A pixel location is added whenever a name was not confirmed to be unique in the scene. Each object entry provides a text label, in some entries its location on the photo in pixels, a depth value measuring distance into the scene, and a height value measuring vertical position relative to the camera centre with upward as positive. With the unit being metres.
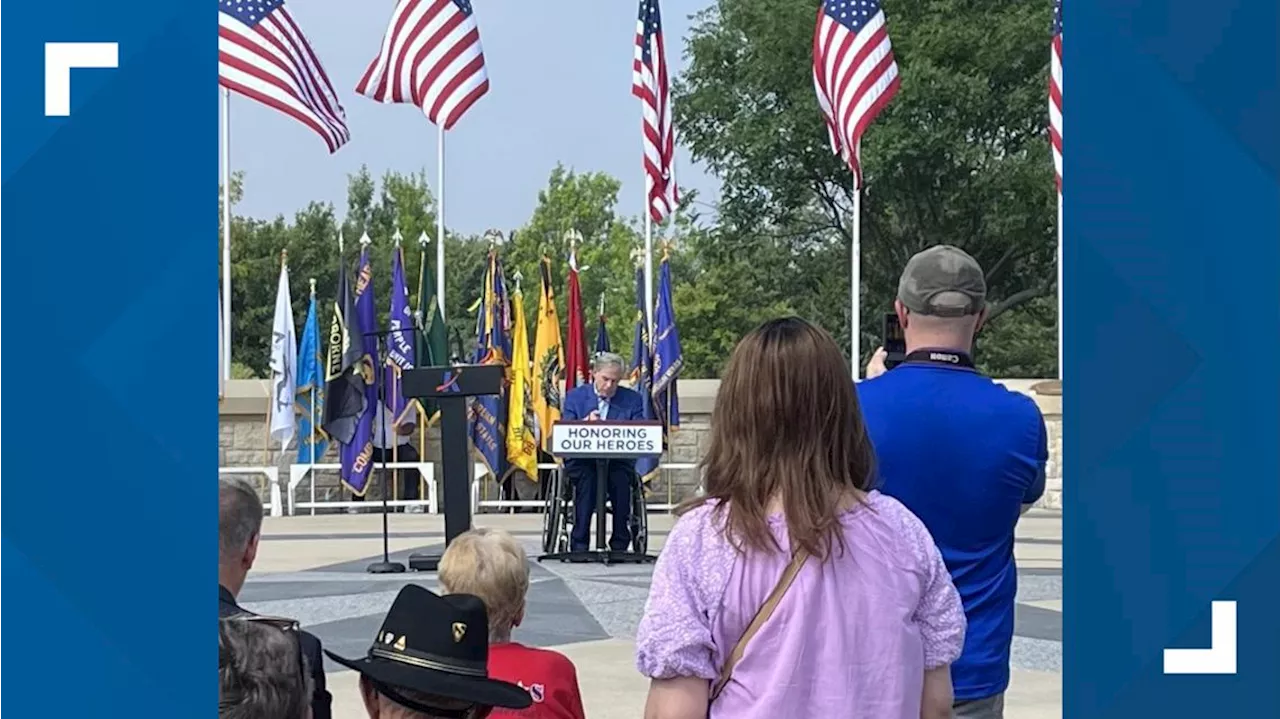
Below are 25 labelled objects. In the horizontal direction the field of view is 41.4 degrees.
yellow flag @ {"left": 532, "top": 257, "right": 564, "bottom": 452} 21.67 +0.05
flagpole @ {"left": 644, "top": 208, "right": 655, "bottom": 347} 20.93 +1.19
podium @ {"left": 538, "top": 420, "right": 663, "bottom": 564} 13.27 -0.59
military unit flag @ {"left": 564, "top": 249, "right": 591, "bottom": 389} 21.72 +0.25
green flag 20.95 +0.37
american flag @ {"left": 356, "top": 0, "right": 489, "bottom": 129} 18.11 +3.31
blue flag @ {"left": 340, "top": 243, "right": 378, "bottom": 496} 20.36 -0.45
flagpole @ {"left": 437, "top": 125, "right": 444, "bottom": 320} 20.64 +1.72
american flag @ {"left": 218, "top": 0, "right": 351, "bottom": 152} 15.95 +2.95
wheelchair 13.95 -1.27
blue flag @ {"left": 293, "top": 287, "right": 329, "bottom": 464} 21.22 -0.41
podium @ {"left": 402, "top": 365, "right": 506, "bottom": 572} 9.55 -0.27
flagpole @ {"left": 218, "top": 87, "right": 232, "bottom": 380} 20.05 +1.59
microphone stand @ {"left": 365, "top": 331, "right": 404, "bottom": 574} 13.00 -1.56
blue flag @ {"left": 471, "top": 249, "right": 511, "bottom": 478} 20.56 +0.15
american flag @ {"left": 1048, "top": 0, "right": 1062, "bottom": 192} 17.22 +2.86
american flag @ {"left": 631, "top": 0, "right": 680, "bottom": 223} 19.52 +2.96
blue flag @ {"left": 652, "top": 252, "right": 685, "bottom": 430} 20.45 +0.11
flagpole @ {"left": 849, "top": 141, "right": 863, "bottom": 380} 21.14 +0.99
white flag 21.03 -0.17
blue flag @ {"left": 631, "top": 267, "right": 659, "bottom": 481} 19.97 -0.09
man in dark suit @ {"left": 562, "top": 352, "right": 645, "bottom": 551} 13.96 -0.85
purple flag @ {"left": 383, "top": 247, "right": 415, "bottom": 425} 20.17 +0.24
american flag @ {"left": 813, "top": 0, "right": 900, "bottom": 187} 18.12 +3.28
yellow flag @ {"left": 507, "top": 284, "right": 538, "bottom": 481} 21.03 -0.61
